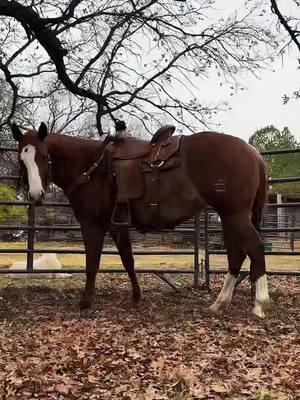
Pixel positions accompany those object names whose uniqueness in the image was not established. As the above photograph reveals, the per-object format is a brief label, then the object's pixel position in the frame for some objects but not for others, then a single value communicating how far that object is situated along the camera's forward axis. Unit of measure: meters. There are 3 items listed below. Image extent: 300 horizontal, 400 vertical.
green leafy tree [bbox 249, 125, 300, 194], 38.66
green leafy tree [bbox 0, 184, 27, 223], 14.89
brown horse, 5.03
